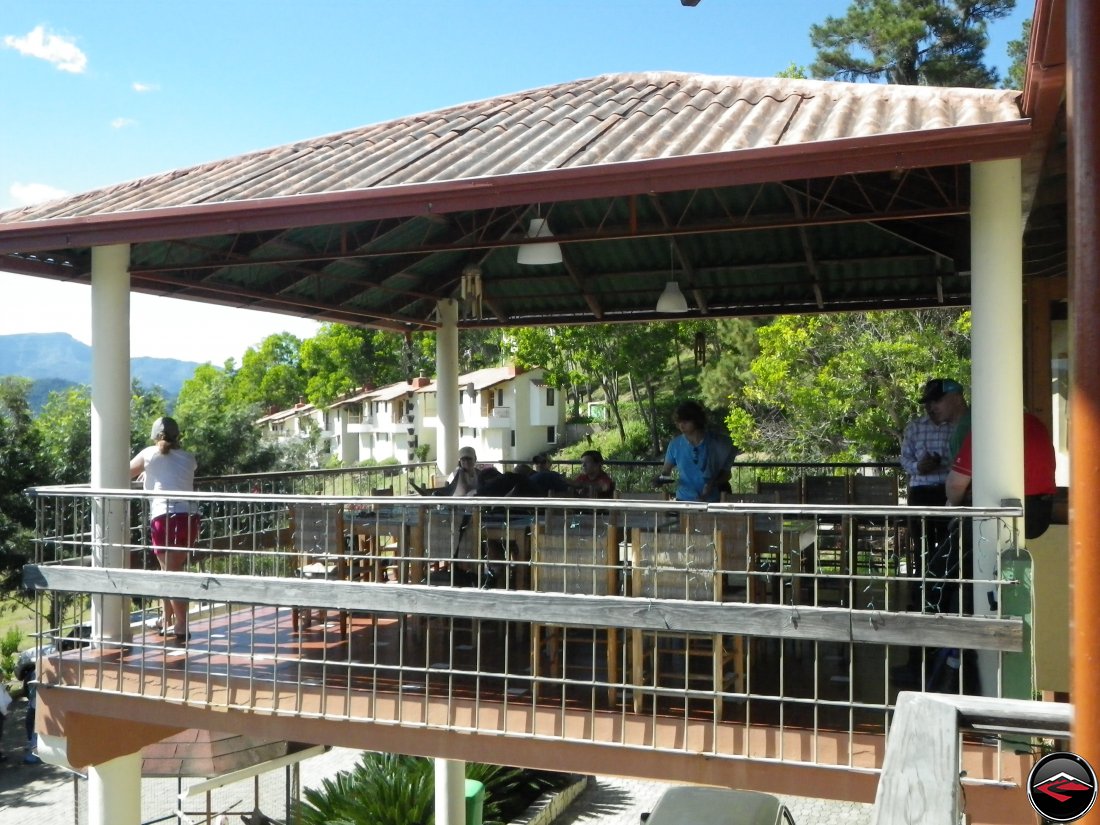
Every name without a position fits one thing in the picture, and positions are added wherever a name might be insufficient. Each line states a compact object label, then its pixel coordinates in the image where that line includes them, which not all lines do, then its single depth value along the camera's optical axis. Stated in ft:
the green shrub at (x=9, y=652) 77.97
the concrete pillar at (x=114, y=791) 25.96
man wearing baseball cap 23.06
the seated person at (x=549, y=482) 28.86
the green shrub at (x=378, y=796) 35.81
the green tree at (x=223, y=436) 105.81
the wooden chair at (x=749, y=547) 20.70
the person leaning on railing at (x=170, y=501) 25.59
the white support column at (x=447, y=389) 42.73
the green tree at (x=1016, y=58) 99.45
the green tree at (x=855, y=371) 66.23
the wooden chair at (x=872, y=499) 31.50
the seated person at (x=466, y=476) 29.07
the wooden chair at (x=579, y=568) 20.84
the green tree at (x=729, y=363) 101.24
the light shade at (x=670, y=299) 34.17
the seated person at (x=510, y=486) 28.19
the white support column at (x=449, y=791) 34.63
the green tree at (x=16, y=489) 70.79
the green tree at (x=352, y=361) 216.54
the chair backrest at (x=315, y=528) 26.32
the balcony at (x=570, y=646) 18.45
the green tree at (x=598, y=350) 116.37
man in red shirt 20.61
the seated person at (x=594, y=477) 30.58
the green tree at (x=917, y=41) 102.01
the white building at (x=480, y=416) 179.83
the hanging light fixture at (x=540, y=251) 28.25
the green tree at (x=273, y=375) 255.29
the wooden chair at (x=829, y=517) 30.53
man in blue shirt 24.73
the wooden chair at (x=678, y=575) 19.88
